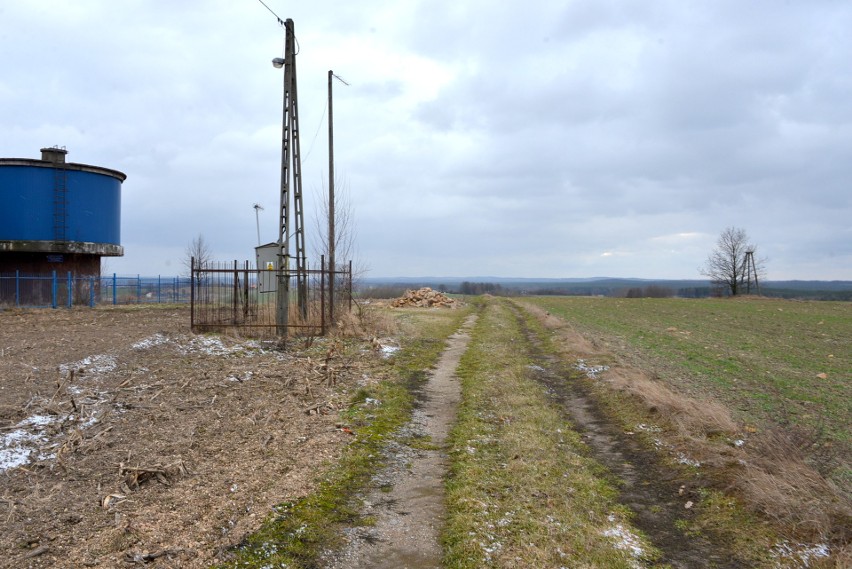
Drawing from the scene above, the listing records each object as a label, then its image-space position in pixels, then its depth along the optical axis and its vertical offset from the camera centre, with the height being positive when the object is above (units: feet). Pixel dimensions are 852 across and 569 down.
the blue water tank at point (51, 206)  89.20 +11.88
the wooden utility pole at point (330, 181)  64.69 +10.99
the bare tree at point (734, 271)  243.40 +3.46
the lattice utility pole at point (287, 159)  52.24 +10.95
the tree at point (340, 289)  61.11 -0.85
